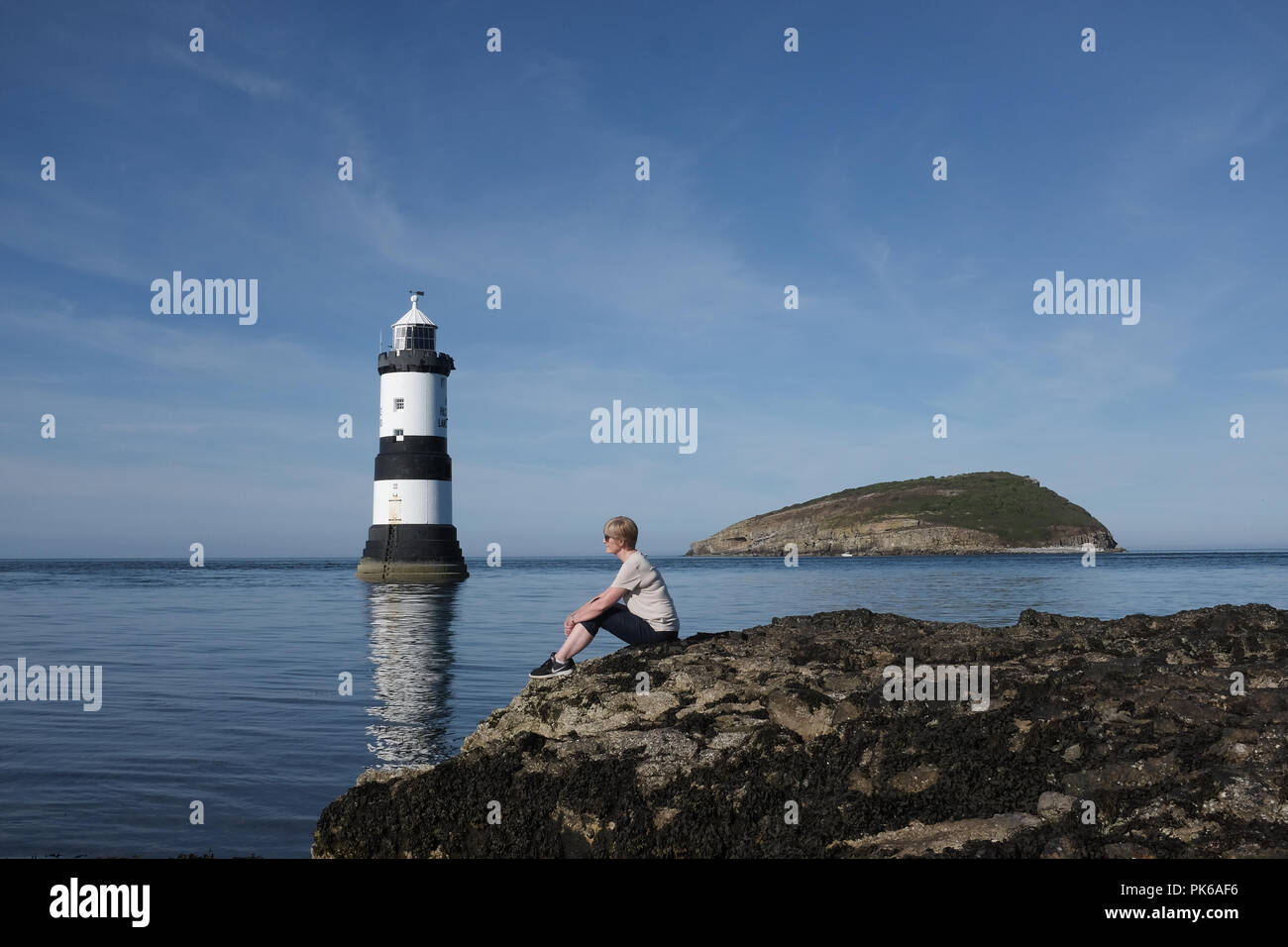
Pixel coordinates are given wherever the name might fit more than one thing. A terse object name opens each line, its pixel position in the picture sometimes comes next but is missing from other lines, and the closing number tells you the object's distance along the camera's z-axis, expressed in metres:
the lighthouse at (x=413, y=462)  52.28
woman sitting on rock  10.56
